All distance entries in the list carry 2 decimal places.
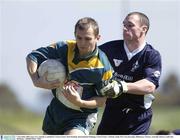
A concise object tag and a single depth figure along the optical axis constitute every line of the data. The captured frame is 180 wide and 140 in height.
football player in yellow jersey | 18.62
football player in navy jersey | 20.47
